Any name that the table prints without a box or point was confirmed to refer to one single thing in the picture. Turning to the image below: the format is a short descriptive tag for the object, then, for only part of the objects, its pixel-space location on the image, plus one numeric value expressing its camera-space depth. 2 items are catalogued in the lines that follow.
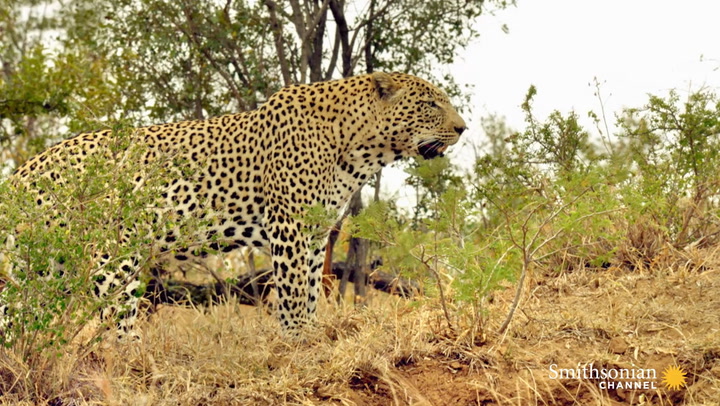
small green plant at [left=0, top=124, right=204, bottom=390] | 12.70
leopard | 15.62
